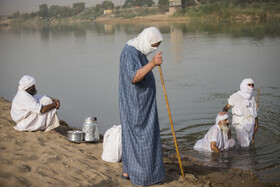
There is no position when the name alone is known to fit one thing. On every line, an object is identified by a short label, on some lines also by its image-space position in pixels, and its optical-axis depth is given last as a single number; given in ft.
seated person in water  21.91
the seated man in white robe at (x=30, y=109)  20.27
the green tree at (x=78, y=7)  357.86
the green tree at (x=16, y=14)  333.19
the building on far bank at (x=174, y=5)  207.21
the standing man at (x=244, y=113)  22.82
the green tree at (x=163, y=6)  258.24
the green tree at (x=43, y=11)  344.69
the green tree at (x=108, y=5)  351.91
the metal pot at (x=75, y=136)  20.10
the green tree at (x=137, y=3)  351.09
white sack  16.99
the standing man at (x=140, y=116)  14.19
